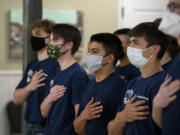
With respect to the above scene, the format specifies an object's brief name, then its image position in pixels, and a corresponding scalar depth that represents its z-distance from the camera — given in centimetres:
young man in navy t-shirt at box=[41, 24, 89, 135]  554
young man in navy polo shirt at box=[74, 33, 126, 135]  495
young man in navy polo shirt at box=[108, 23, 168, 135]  411
